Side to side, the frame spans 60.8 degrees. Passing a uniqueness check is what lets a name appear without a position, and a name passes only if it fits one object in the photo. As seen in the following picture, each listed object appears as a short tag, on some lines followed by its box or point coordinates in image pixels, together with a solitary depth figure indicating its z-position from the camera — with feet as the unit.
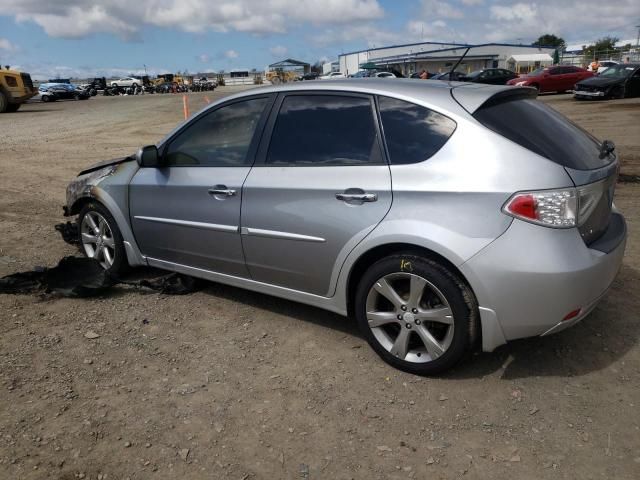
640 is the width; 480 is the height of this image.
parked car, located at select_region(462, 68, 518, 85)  100.94
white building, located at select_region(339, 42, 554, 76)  213.87
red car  94.38
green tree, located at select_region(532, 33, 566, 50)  381.93
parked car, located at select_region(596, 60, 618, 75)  141.59
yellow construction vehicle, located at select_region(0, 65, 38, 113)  83.58
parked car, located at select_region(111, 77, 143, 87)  204.13
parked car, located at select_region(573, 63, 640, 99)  75.05
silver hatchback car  9.30
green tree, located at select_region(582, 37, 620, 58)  312.75
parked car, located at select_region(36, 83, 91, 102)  139.24
